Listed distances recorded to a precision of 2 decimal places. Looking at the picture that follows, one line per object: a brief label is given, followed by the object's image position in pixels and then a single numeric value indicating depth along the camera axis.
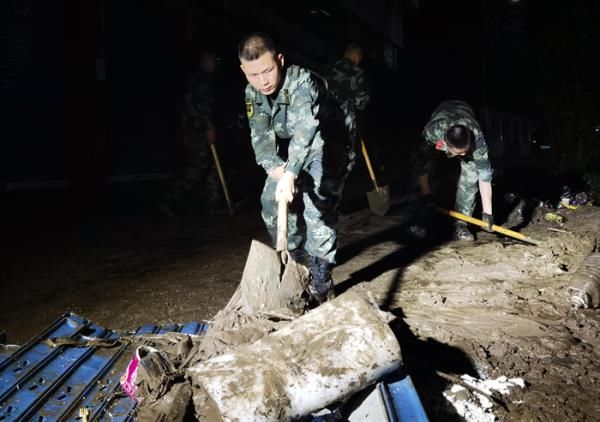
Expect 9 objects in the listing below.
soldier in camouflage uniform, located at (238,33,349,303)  2.54
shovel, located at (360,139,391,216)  5.33
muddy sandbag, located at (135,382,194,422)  1.58
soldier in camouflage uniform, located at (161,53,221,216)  5.80
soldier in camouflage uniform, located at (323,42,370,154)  5.65
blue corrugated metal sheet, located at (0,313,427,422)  1.71
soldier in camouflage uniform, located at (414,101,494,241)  4.17
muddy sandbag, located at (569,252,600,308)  2.89
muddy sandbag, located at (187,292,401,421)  1.51
